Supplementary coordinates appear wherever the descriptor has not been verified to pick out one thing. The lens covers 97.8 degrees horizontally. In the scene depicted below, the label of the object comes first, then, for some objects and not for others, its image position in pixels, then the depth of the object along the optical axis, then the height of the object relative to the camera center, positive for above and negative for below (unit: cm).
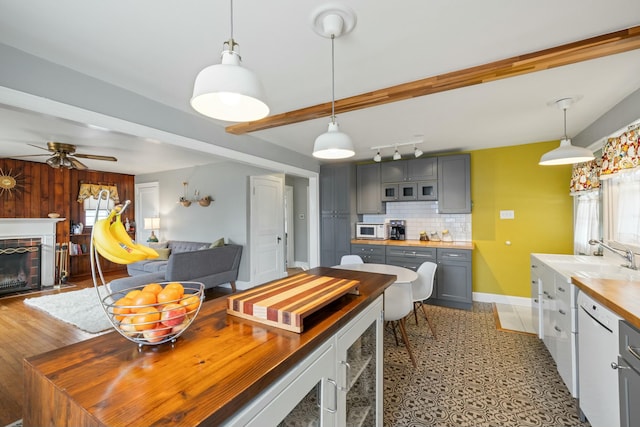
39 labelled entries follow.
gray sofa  384 -81
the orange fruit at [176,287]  93 -24
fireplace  505 -33
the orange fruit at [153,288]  92 -24
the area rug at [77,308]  344 -131
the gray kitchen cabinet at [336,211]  497 +11
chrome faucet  224 -33
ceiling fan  409 +92
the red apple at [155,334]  84 -35
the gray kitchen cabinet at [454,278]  394 -89
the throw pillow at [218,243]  483 -46
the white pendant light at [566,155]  237 +53
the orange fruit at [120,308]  81 -27
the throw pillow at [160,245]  589 -60
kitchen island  59 -40
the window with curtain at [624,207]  241 +9
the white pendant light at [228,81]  100 +50
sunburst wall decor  517 +64
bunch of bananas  90 -9
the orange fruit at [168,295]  87 -25
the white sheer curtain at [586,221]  315 -6
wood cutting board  99 -34
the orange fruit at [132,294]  89 -25
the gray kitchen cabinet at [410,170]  442 +77
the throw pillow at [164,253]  540 -71
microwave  481 -25
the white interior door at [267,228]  510 -22
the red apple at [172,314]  83 -29
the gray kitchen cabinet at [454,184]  421 +51
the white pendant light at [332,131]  155 +53
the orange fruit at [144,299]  84 -25
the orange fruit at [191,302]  89 -28
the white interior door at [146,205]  665 +30
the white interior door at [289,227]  712 -26
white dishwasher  145 -85
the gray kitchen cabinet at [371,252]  452 -60
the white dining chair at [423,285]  292 -72
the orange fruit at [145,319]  81 -30
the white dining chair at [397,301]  244 -74
